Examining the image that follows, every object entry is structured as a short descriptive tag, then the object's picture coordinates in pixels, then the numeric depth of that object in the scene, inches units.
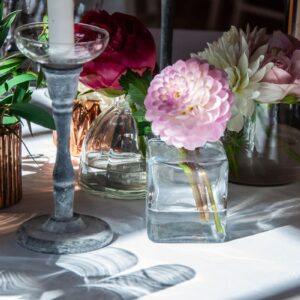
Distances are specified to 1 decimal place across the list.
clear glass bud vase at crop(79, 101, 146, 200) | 50.0
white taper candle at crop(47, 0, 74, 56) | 41.3
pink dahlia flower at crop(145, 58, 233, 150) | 41.5
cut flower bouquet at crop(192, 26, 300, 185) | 47.6
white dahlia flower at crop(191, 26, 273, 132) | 47.3
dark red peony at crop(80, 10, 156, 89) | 47.6
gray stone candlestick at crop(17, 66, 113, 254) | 42.1
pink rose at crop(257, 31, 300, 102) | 48.5
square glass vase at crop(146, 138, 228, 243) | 44.2
